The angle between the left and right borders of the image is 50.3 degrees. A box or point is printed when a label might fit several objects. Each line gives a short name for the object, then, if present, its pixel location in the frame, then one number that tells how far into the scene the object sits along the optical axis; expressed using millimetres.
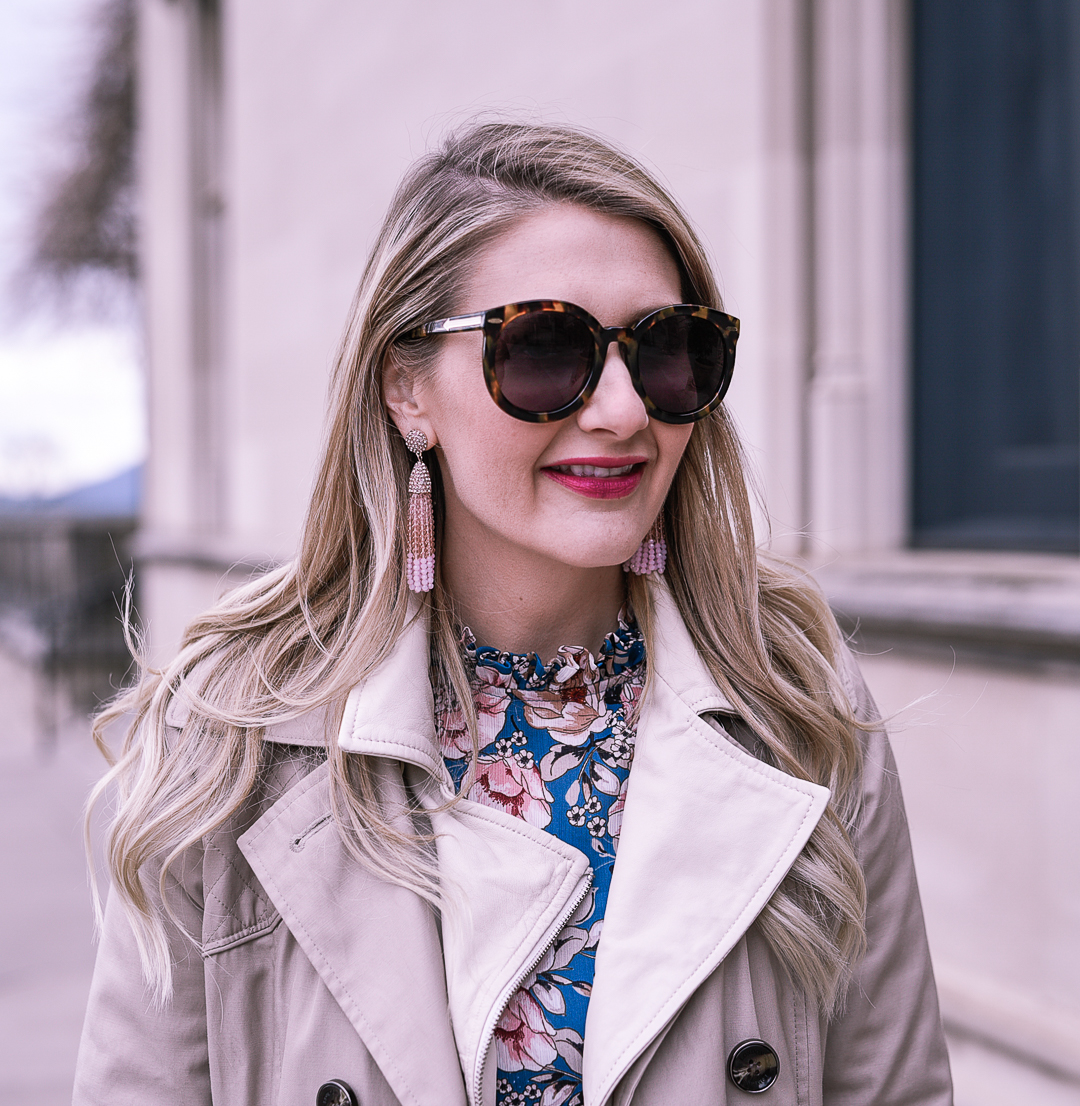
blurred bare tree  16281
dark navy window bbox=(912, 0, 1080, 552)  3596
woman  1540
